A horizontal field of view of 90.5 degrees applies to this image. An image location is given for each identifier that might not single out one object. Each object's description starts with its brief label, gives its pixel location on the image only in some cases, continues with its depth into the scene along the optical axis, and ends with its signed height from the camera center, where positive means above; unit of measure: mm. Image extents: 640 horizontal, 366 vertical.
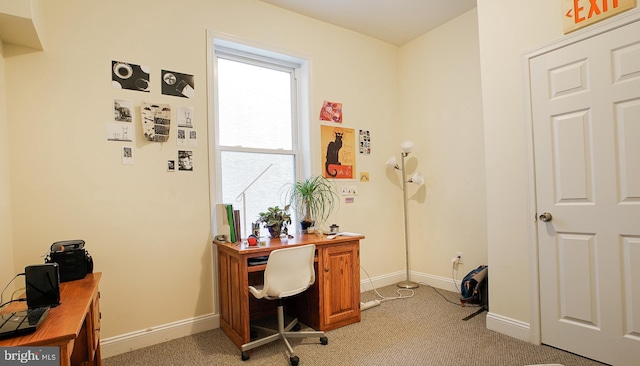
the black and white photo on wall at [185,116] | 2623 +613
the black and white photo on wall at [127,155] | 2387 +274
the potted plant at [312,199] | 3111 -130
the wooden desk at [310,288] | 2291 -814
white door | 1903 -77
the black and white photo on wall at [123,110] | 2373 +617
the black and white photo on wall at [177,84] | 2576 +877
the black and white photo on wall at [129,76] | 2381 +883
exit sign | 1916 +1066
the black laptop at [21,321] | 1115 -481
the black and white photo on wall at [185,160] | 2611 +248
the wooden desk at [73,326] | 1104 -511
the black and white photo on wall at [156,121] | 2455 +548
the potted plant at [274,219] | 2791 -281
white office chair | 2164 -659
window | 2957 +582
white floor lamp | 3666 +44
